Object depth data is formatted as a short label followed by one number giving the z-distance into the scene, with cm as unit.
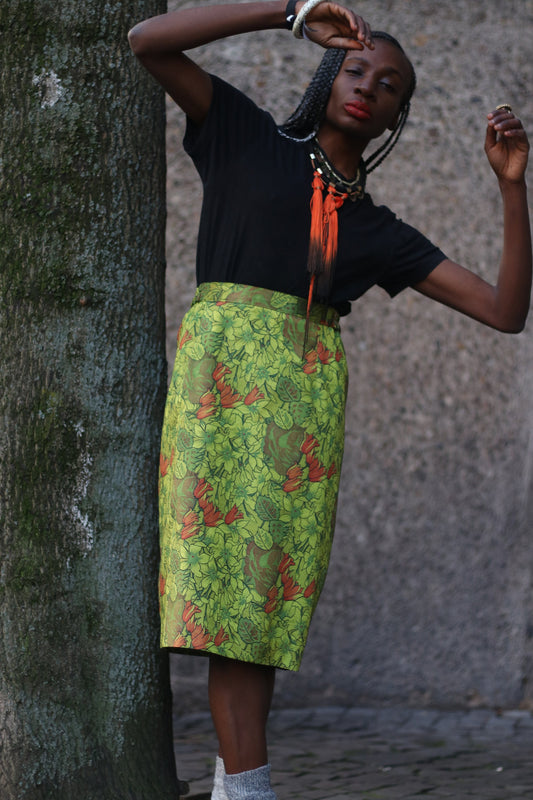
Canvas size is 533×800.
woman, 523
